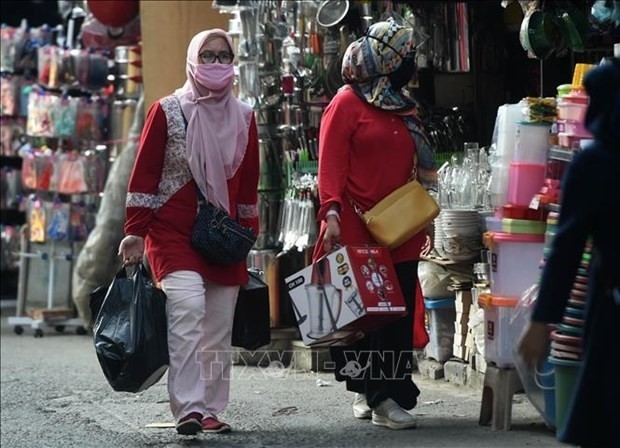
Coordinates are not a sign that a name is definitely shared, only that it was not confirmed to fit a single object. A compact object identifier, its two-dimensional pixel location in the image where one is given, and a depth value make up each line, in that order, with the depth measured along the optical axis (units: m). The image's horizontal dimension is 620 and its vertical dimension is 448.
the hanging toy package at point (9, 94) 27.25
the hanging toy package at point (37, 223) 24.31
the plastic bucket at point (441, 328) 16.55
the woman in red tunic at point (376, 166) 13.46
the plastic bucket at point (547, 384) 11.88
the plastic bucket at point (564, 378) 10.82
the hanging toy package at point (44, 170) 24.20
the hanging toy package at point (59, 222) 24.17
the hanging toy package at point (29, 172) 24.45
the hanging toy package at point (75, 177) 23.83
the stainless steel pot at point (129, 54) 23.34
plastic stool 12.83
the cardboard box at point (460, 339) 16.05
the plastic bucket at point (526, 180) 12.33
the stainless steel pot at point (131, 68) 23.31
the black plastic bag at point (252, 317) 14.02
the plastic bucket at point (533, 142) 12.34
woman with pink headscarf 13.21
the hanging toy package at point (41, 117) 24.48
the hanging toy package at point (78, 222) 24.28
